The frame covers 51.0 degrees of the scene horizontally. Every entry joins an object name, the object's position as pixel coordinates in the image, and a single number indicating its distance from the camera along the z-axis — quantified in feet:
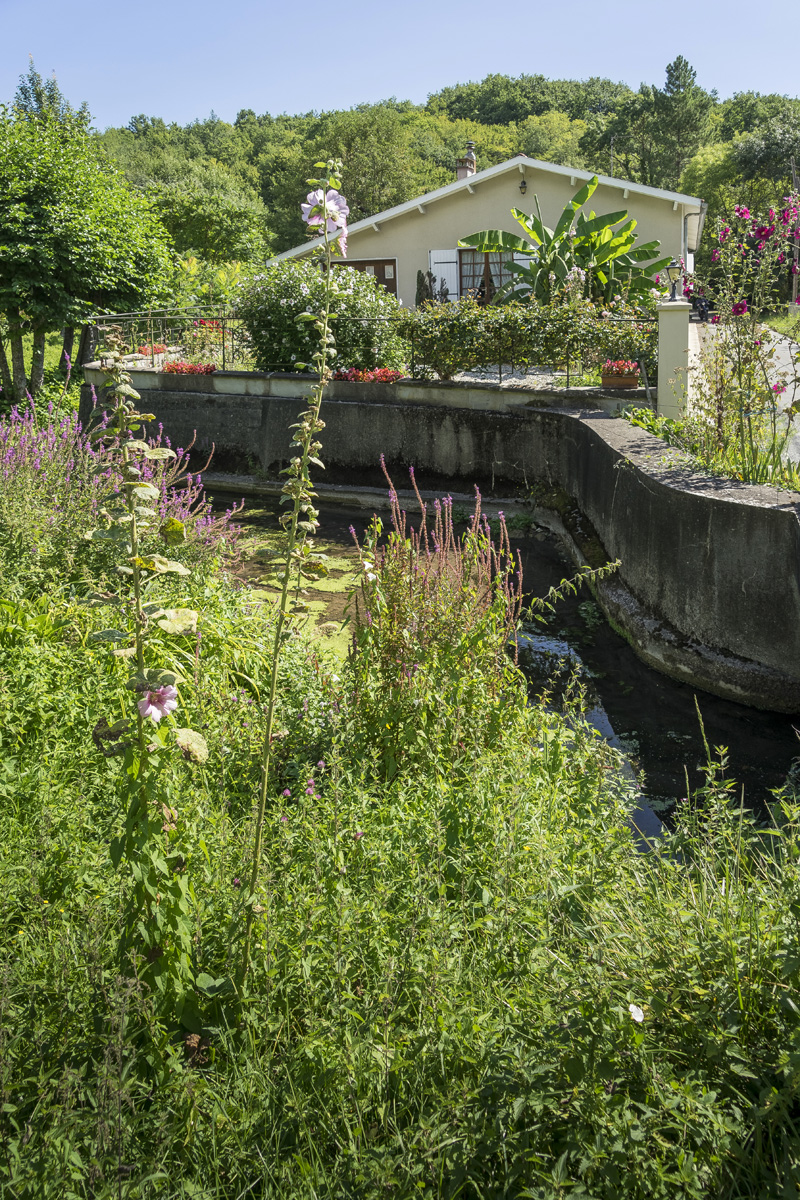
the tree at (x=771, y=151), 151.23
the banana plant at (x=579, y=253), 55.16
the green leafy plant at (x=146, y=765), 7.52
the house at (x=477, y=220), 67.92
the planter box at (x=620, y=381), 39.81
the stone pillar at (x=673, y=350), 34.12
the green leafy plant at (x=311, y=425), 7.73
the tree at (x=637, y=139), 218.59
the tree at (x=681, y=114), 211.00
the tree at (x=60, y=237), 56.03
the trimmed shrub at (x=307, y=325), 48.62
